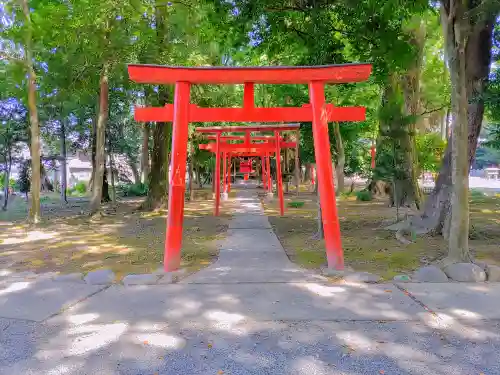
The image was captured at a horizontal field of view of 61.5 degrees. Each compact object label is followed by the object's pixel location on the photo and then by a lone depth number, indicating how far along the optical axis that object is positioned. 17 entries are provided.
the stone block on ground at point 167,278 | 5.40
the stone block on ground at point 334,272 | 5.72
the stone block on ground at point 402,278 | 5.42
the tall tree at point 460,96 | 5.94
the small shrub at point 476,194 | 21.61
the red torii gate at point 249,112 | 6.11
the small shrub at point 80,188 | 28.52
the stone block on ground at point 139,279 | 5.35
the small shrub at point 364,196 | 19.02
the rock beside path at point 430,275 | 5.40
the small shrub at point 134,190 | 24.82
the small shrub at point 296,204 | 16.78
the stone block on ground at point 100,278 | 5.43
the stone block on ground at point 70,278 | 5.56
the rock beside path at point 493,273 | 5.38
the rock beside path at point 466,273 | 5.38
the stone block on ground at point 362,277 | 5.43
